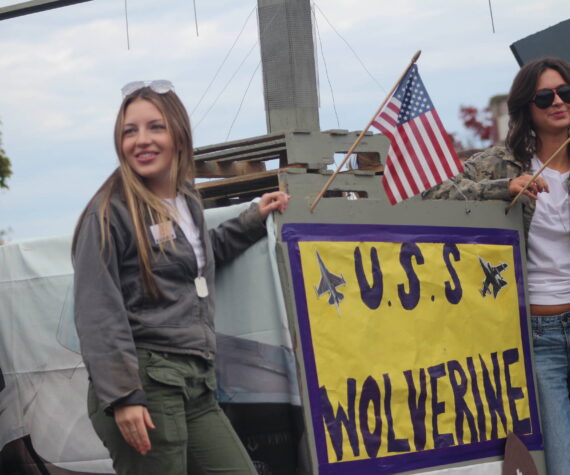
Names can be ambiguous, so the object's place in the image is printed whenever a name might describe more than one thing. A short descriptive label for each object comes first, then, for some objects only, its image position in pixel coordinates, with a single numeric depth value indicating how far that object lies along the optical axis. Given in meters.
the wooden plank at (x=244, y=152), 5.70
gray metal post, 7.42
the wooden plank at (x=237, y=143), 5.69
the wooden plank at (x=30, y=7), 8.43
